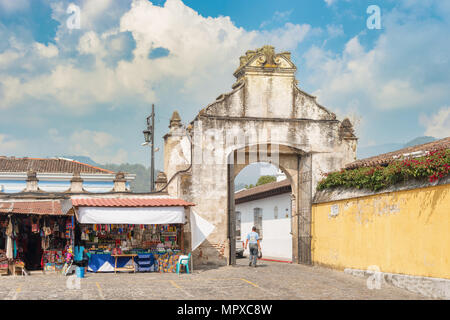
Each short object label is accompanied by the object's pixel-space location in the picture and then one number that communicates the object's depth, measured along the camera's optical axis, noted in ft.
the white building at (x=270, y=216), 91.15
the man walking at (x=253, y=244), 64.64
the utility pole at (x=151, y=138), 80.94
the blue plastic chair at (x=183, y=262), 59.15
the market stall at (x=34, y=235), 55.57
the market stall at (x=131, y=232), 57.31
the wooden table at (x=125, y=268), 57.88
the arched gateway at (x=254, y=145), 65.26
